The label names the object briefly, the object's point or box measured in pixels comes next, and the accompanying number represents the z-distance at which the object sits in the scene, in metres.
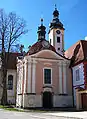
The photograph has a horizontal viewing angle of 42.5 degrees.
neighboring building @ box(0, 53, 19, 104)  19.41
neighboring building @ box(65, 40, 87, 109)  13.66
